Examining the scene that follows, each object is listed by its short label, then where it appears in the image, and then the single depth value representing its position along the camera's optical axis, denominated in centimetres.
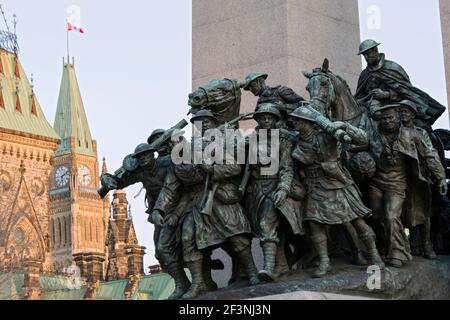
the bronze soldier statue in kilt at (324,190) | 1361
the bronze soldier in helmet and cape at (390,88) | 1484
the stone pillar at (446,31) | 1664
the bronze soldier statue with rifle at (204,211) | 1398
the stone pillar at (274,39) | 1728
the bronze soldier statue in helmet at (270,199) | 1366
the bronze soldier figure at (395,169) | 1397
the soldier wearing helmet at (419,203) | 1412
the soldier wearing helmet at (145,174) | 1457
